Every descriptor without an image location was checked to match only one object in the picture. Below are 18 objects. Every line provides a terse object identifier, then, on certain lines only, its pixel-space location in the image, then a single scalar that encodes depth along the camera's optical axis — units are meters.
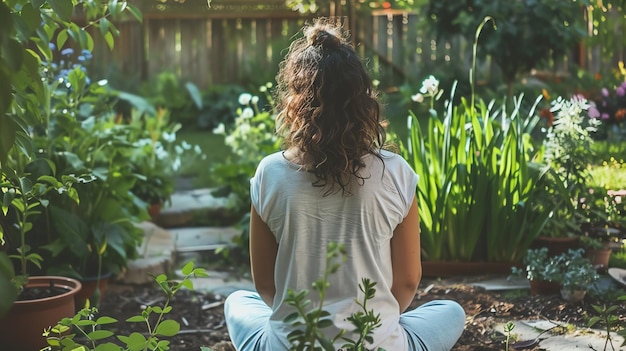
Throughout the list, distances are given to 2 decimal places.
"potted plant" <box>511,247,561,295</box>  3.47
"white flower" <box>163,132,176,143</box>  5.97
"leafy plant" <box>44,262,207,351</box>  2.06
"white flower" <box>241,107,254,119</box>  5.50
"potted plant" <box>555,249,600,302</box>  3.33
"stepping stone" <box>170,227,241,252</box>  5.30
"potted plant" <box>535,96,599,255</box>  3.88
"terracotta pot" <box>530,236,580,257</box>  3.95
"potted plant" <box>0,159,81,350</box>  2.69
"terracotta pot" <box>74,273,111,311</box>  3.83
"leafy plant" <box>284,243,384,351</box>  1.57
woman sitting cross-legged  2.22
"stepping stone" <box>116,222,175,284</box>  4.37
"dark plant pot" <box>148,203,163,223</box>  5.57
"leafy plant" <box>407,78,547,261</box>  3.98
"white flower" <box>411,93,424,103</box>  4.04
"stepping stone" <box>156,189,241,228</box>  5.96
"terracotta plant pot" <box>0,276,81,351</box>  3.07
